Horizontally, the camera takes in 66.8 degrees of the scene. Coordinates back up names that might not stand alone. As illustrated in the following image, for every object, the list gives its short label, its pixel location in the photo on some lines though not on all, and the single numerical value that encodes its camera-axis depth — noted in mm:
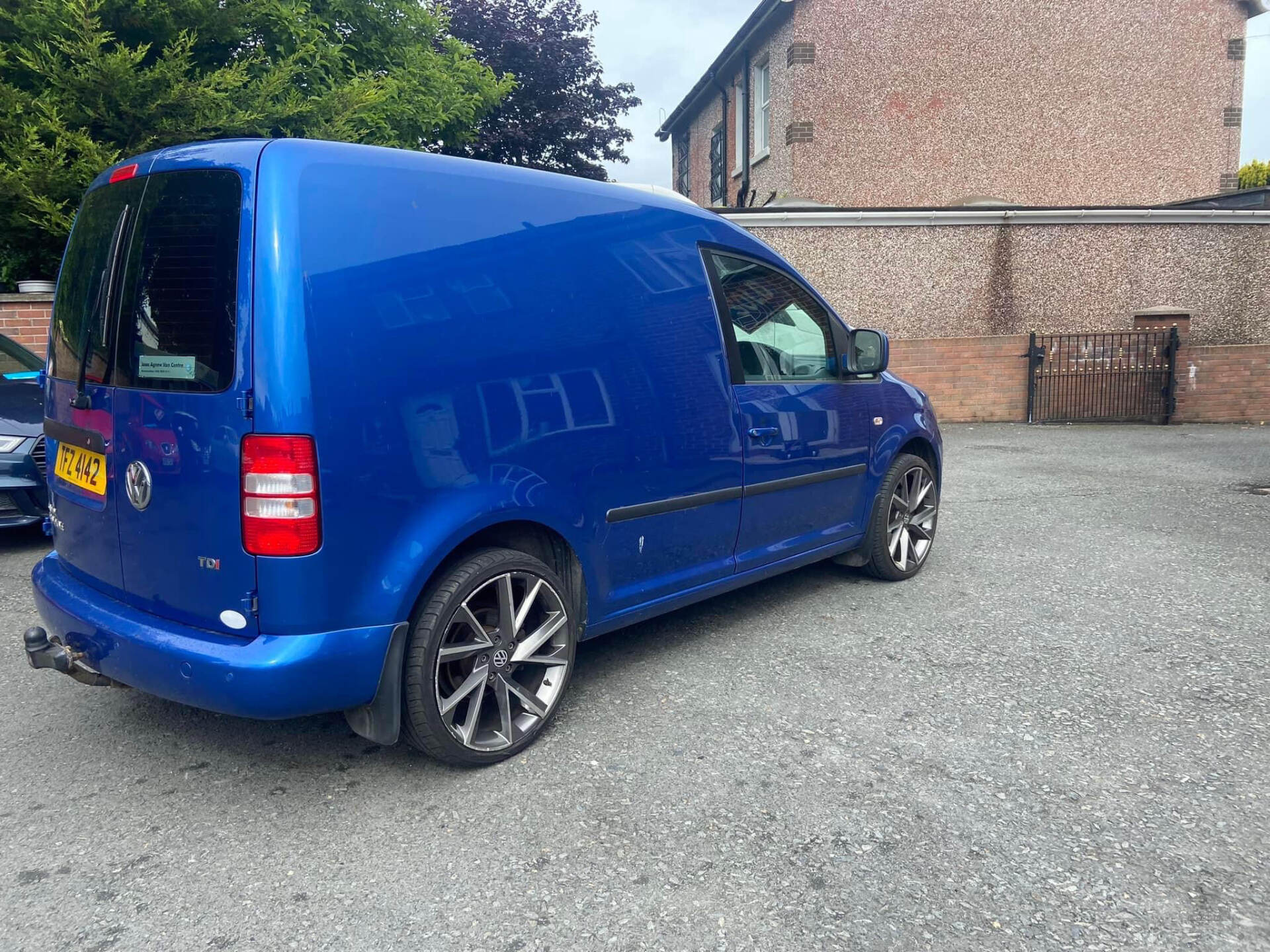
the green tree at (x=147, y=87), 8352
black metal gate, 13766
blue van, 2646
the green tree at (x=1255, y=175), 27484
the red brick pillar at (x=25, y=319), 9102
